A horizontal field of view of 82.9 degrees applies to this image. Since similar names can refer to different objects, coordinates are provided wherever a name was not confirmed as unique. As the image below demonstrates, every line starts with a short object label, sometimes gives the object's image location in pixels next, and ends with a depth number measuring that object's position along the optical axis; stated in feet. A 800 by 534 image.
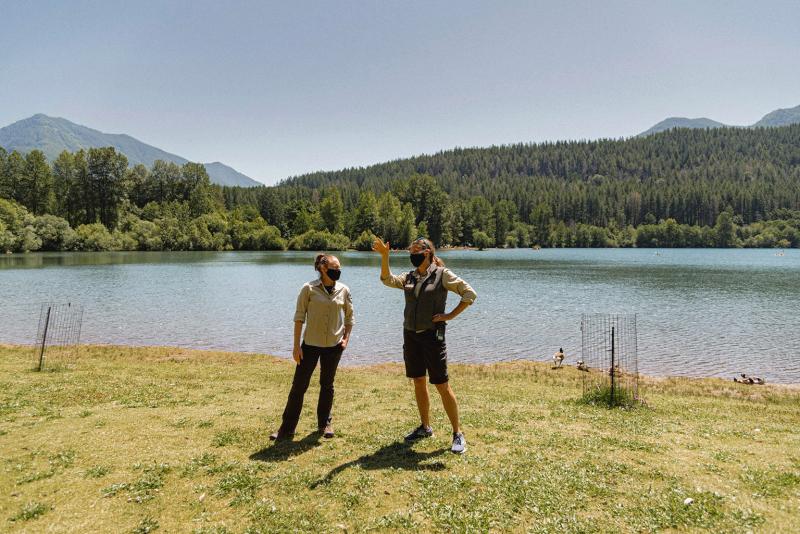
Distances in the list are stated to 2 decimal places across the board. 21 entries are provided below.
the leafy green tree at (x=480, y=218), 554.05
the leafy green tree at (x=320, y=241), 468.34
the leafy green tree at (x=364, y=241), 460.14
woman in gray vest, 24.08
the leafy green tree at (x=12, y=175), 385.70
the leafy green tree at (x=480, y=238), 538.88
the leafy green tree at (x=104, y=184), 435.12
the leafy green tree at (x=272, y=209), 546.26
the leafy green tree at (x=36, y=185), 391.86
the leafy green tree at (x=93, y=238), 379.96
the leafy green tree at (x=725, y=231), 587.68
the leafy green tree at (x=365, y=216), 480.23
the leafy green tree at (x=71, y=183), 424.87
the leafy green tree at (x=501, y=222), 575.79
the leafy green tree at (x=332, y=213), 503.20
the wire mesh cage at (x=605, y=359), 38.70
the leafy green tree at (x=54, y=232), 351.25
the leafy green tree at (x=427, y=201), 524.93
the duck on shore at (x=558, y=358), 66.79
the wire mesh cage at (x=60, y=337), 55.37
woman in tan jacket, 26.05
